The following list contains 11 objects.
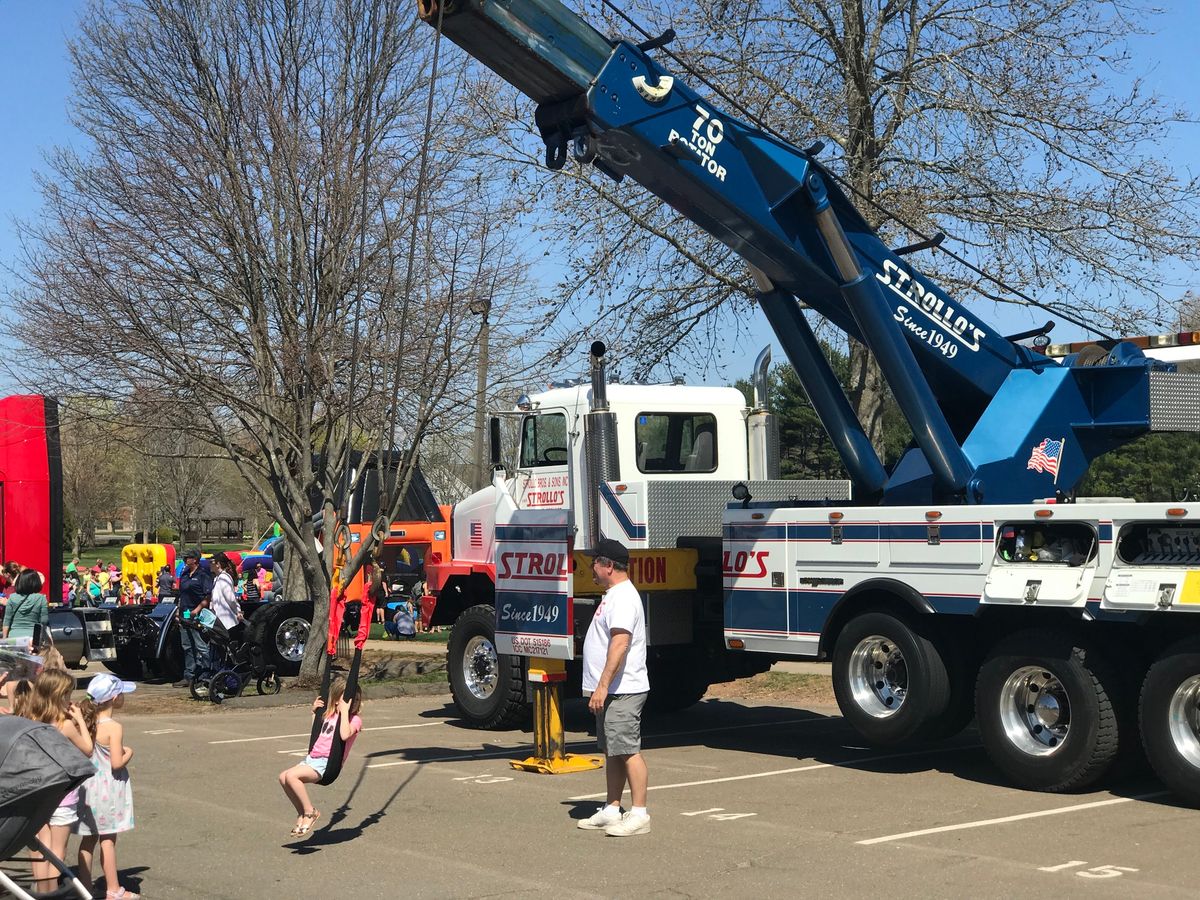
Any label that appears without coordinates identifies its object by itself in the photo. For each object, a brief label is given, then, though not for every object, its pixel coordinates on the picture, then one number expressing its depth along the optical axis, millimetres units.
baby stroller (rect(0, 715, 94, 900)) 6234
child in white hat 7258
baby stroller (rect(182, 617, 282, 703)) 17109
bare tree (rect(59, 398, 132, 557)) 61938
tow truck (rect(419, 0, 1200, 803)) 9289
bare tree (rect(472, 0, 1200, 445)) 17125
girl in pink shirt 8164
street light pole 17203
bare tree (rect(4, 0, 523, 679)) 16547
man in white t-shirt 8562
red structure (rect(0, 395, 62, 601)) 21953
